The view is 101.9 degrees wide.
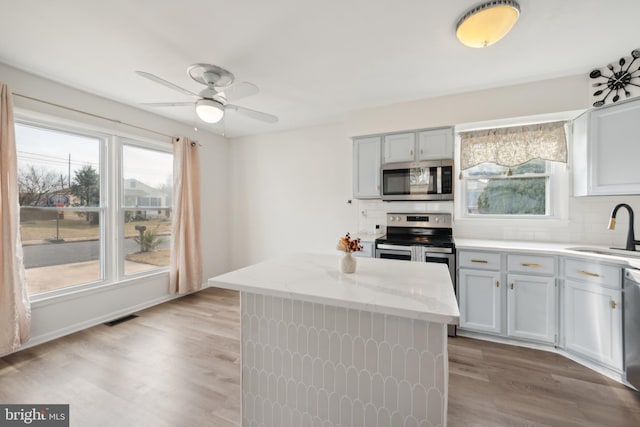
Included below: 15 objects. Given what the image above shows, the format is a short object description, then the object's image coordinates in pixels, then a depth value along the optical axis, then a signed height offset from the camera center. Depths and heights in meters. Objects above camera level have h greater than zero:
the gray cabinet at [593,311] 2.01 -0.82
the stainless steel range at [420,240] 2.69 -0.31
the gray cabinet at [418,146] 2.96 +0.80
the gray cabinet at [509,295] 2.40 -0.80
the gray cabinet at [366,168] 3.29 +0.58
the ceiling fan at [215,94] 2.08 +0.97
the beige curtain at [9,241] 2.21 -0.25
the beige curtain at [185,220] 3.74 -0.11
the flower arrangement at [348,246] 1.50 -0.19
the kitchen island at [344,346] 1.10 -0.64
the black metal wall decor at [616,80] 2.19 +1.17
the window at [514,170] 2.79 +0.50
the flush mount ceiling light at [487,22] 1.59 +1.22
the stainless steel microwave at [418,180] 2.94 +0.38
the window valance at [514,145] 2.73 +0.76
